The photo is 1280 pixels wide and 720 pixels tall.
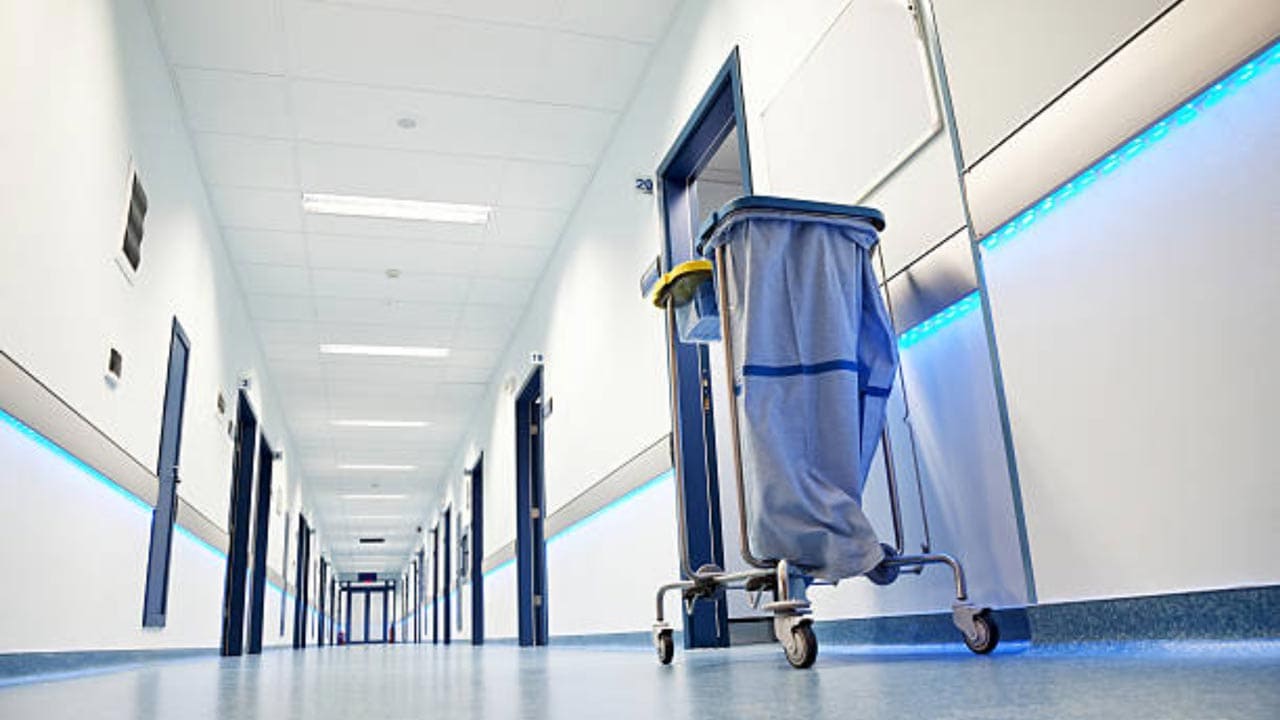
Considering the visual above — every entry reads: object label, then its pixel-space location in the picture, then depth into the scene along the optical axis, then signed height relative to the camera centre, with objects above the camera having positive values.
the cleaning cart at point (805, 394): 1.98 +0.43
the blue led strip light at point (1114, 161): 1.45 +0.78
